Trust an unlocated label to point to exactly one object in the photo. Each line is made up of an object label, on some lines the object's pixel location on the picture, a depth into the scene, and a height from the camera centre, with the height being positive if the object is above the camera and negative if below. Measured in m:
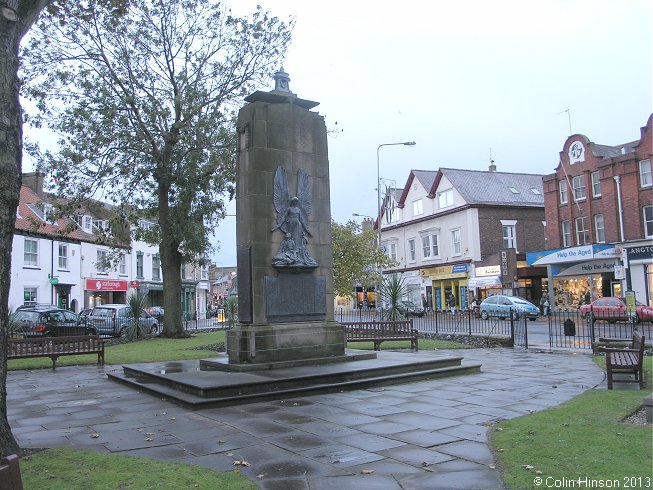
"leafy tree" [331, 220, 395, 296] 40.19 +2.60
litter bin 19.86 -1.50
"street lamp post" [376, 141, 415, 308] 41.28 +9.89
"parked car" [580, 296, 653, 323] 28.41 -1.39
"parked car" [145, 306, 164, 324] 39.47 -0.66
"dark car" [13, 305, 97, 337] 25.45 -0.72
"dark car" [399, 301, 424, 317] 23.75 -0.89
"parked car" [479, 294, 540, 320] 35.56 -1.17
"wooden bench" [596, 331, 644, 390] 9.77 -1.40
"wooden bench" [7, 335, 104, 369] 15.03 -1.11
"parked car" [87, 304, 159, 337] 29.72 -0.79
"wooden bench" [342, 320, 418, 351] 18.28 -1.33
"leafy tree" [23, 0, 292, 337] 24.38 +8.24
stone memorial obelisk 11.49 +1.28
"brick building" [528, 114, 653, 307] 36.00 +4.49
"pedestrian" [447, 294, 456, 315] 49.78 -0.99
